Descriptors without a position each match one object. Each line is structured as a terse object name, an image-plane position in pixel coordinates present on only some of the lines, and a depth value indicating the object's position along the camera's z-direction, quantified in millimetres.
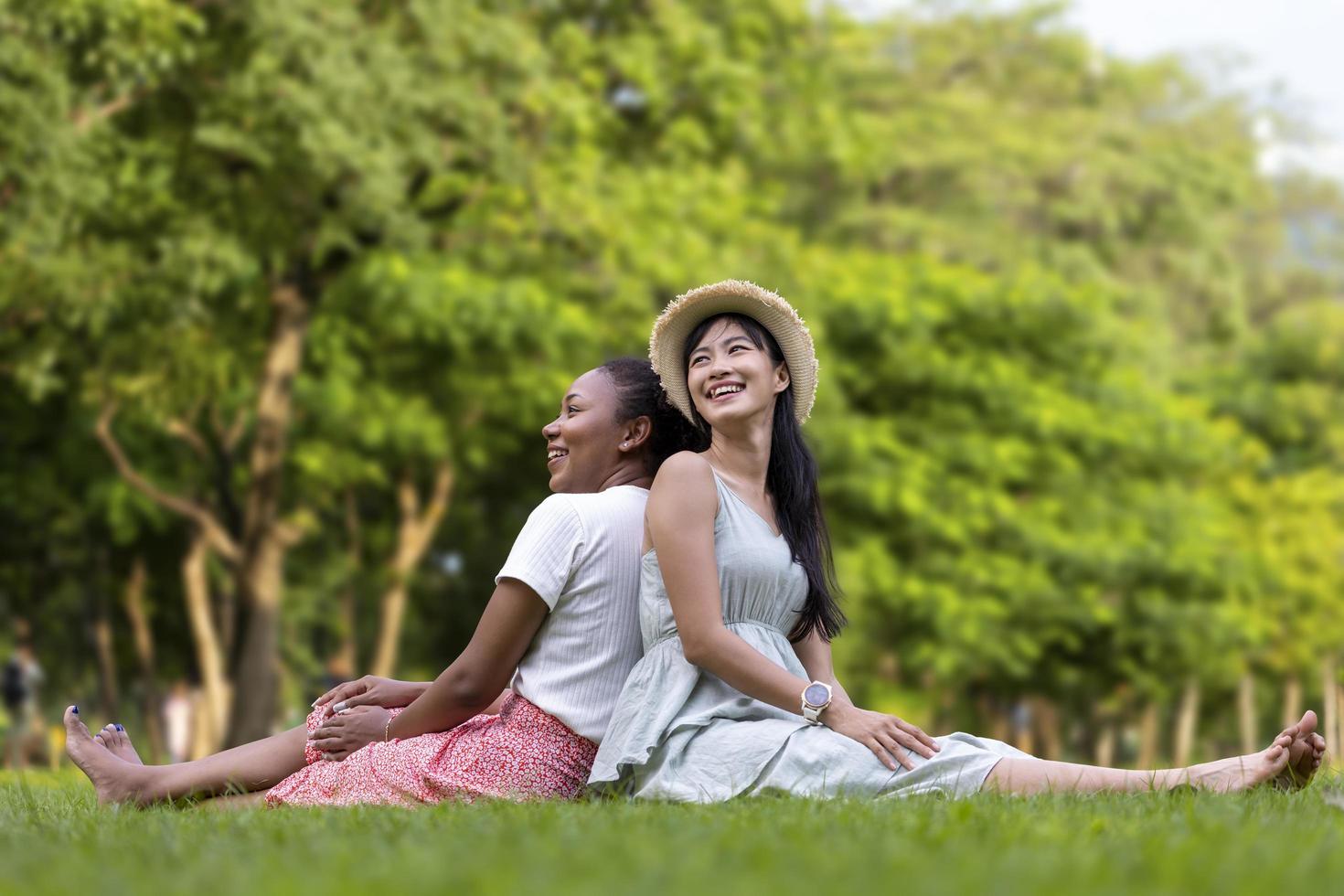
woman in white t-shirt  5375
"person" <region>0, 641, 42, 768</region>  21516
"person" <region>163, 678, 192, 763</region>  29031
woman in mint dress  5098
